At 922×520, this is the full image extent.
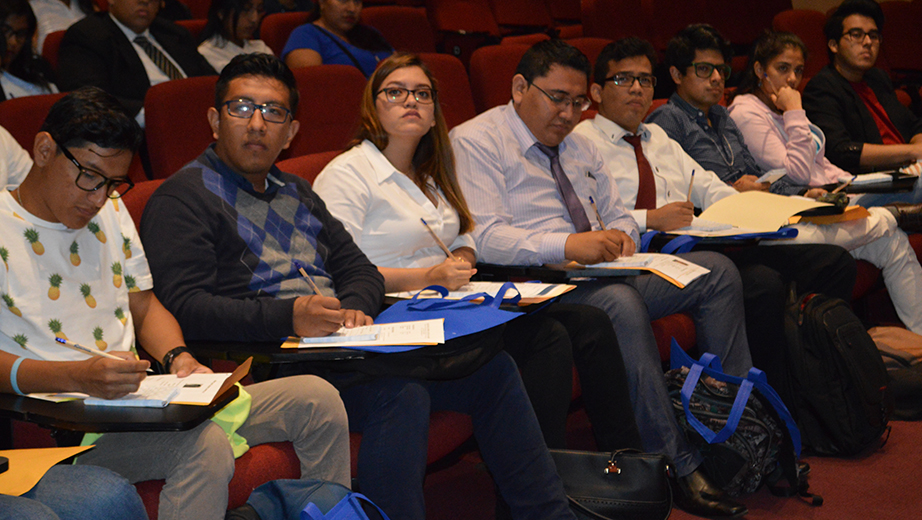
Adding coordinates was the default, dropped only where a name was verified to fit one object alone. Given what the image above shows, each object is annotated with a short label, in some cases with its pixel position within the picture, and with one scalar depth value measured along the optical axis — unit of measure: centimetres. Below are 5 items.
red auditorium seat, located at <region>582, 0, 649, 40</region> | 507
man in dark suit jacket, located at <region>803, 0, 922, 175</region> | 358
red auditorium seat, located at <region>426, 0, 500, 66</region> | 461
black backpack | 240
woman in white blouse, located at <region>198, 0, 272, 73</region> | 338
